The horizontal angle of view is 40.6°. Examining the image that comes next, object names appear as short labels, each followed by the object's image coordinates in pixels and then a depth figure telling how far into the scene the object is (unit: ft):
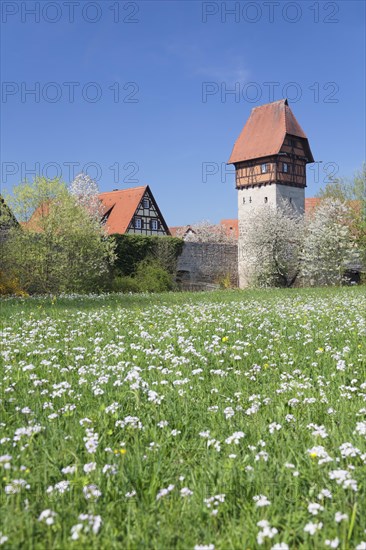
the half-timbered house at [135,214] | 145.89
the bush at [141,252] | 106.52
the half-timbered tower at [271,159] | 152.66
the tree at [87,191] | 154.92
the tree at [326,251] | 125.49
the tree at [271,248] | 123.85
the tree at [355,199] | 132.67
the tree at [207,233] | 199.17
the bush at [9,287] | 72.43
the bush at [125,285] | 90.27
